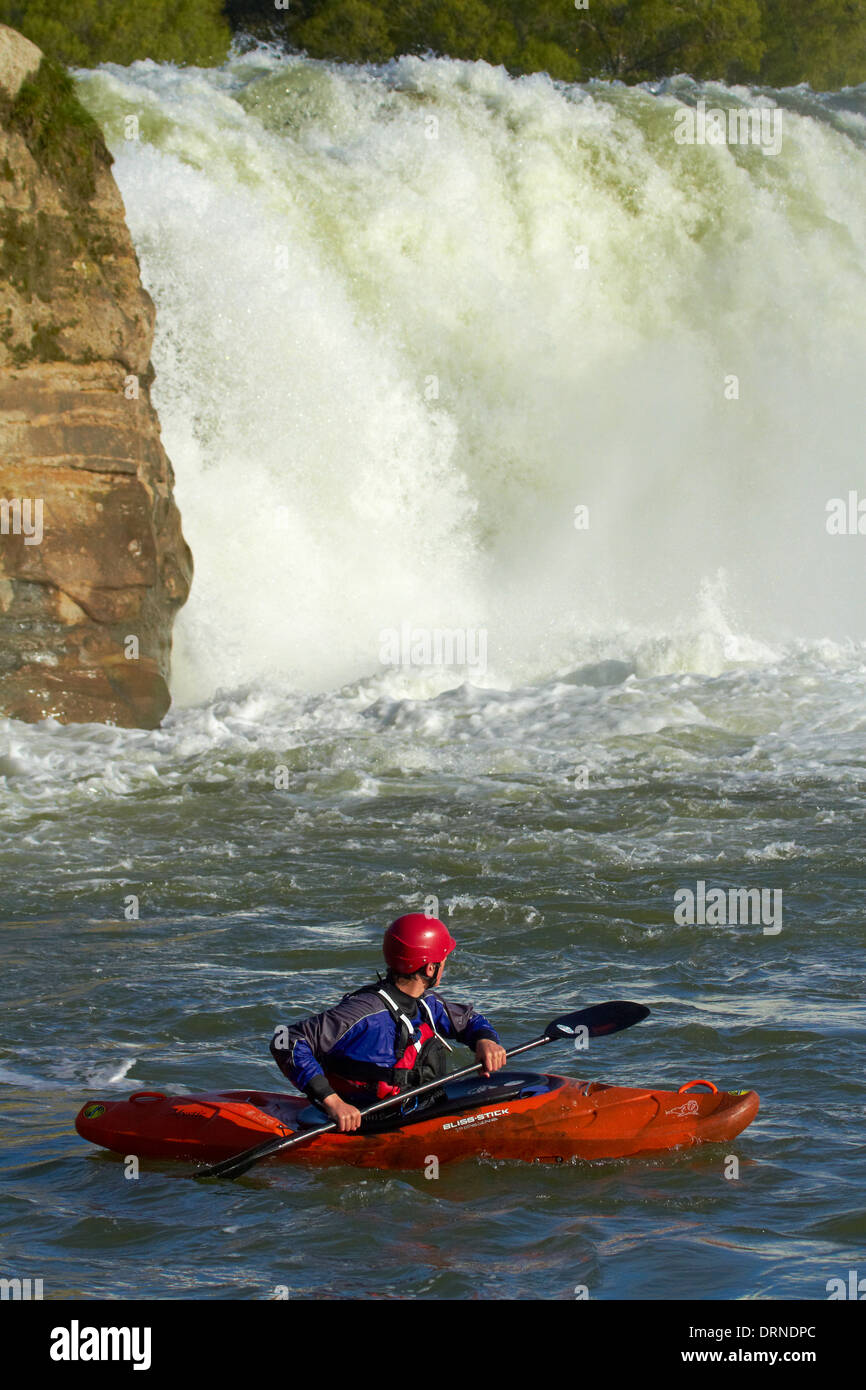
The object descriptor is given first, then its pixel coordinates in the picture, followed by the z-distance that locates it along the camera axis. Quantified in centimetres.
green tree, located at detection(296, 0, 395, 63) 3319
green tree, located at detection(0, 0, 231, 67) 3056
